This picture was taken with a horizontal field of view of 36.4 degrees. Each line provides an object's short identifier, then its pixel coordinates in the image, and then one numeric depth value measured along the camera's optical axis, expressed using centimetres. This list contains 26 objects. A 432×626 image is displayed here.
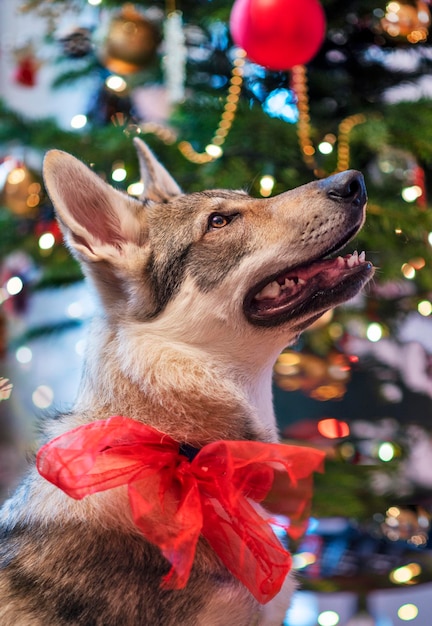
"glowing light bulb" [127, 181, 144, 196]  202
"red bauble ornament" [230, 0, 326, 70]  160
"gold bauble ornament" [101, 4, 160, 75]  203
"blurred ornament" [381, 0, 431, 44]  199
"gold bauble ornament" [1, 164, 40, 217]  221
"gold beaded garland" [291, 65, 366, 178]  188
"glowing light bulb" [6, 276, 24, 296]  262
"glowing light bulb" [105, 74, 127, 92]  229
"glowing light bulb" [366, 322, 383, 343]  235
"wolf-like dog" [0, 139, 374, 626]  95
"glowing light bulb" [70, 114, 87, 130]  230
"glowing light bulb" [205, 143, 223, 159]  190
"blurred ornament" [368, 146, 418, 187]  195
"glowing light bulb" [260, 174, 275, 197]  184
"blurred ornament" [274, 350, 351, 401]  239
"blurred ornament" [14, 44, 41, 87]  254
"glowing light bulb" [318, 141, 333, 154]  192
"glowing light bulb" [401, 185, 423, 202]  198
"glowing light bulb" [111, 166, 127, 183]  204
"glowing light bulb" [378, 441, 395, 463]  243
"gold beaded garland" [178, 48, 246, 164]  188
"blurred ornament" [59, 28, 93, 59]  225
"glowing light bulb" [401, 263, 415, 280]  205
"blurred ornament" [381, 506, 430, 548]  234
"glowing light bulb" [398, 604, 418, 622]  214
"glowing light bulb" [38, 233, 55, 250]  220
